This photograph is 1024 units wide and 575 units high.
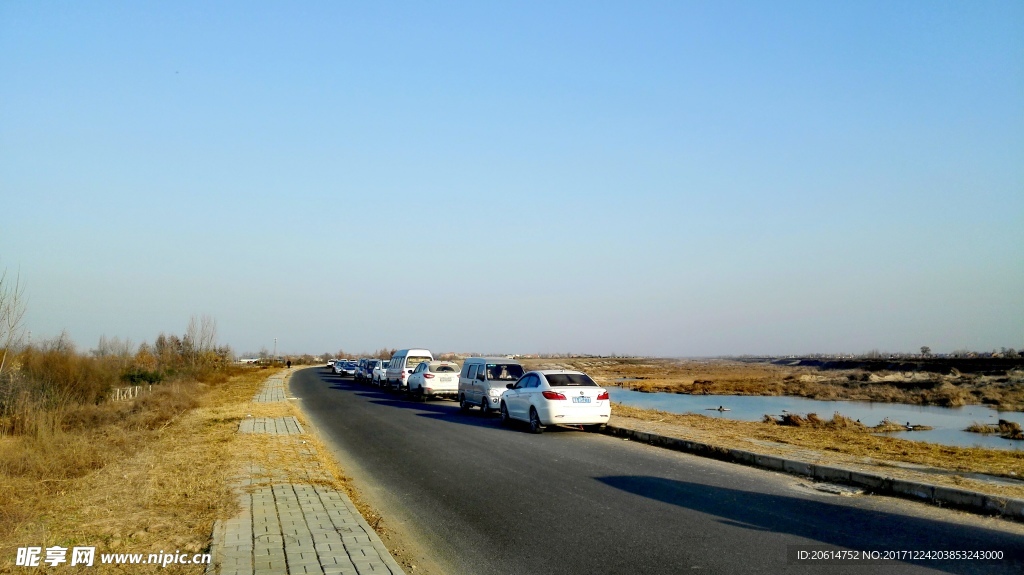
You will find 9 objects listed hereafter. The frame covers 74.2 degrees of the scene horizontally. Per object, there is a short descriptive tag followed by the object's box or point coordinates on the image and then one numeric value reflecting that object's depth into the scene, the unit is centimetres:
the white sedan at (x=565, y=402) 1659
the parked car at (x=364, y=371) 4925
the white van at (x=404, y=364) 3366
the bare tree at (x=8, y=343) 1192
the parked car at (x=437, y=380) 2903
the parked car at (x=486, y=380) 2186
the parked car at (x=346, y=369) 6527
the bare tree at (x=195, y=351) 5681
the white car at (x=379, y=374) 4243
